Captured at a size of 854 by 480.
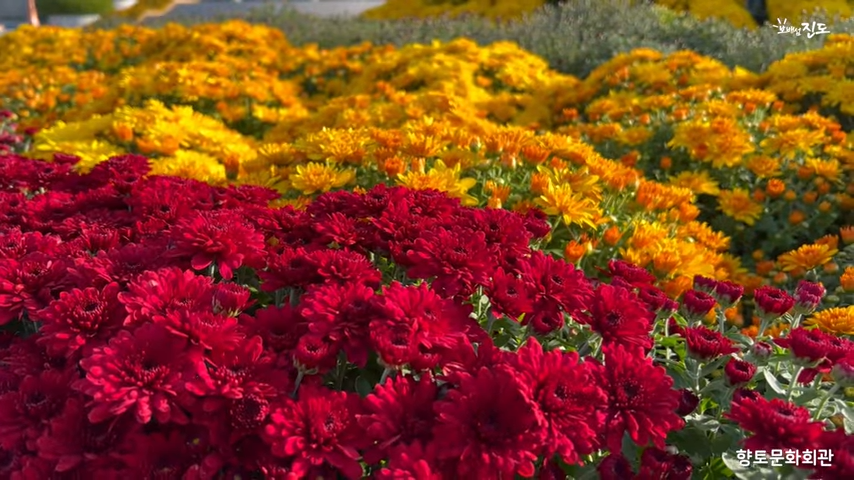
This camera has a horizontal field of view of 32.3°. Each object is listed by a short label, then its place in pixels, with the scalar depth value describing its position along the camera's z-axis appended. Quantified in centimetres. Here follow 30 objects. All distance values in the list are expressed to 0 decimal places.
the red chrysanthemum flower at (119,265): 87
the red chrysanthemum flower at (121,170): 107
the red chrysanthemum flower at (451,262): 86
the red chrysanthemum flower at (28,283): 86
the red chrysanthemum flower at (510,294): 84
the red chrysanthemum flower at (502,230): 91
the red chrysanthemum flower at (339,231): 91
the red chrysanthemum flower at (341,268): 86
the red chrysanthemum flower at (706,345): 86
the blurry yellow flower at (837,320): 97
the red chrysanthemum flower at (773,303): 92
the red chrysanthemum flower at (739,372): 84
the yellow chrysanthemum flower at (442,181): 111
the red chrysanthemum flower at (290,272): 87
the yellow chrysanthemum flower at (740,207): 138
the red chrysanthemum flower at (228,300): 84
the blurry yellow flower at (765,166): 142
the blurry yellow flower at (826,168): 141
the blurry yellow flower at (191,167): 129
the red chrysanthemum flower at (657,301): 90
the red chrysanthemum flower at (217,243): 87
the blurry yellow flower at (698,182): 140
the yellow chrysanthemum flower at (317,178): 113
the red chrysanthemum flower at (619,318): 84
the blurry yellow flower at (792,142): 145
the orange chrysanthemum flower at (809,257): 118
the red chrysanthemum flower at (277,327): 83
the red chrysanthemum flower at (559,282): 85
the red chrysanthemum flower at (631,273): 93
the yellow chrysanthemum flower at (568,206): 107
